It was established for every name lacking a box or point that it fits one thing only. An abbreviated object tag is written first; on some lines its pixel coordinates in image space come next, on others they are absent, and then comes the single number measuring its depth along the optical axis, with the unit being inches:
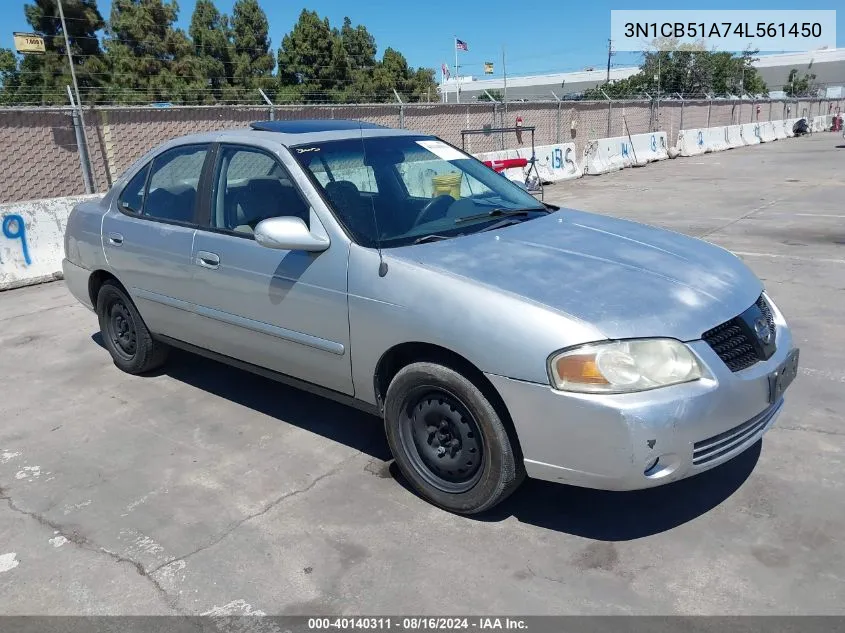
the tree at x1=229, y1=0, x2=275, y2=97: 1744.6
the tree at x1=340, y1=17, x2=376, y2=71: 1972.2
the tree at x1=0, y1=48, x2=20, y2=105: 1286.3
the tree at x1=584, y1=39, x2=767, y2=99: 2210.9
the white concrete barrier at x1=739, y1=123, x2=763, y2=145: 1196.2
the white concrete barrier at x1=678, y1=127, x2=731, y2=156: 967.6
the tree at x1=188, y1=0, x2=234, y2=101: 1486.2
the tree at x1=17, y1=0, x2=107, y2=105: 1245.1
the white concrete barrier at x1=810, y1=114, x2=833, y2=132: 1640.5
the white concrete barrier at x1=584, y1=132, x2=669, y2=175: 755.4
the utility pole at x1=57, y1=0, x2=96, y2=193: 389.1
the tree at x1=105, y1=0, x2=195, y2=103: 1306.1
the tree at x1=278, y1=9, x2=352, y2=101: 1739.7
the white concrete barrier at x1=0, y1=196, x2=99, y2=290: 318.0
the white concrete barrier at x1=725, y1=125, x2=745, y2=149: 1122.0
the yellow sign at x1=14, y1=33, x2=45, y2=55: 534.4
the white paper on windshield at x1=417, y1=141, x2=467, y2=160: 173.5
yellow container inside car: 159.6
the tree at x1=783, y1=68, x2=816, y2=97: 2979.8
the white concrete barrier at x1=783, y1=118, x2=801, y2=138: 1417.3
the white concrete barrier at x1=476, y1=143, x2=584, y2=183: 636.1
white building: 3469.5
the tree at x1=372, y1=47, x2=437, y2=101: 1822.1
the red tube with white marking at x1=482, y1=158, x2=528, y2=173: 552.1
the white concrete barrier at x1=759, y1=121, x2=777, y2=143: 1276.5
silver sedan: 108.3
